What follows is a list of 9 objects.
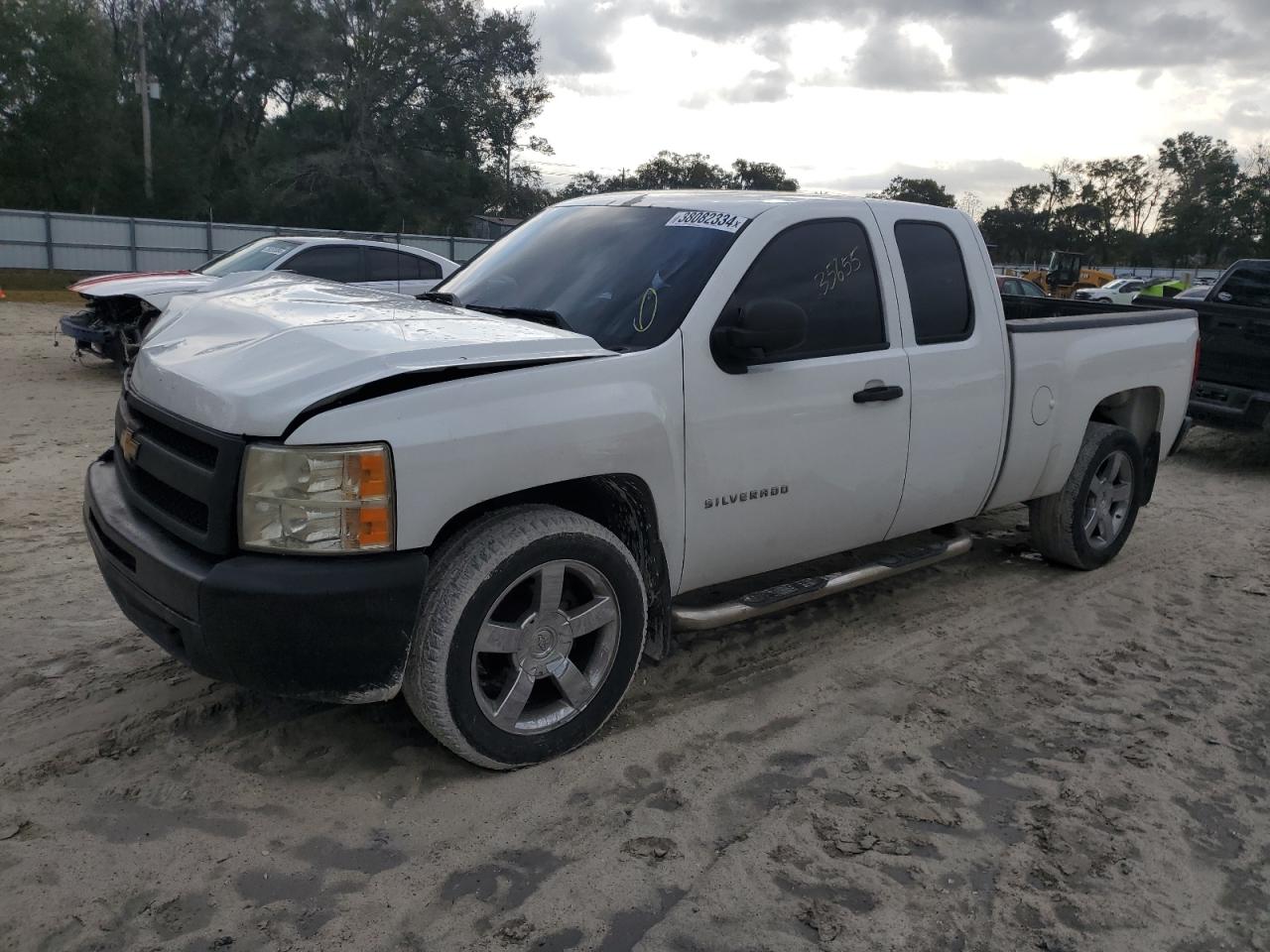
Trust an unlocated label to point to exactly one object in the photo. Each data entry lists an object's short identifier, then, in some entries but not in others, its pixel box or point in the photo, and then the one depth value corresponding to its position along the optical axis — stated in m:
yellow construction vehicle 33.94
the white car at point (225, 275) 10.49
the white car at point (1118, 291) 28.80
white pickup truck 2.90
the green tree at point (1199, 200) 72.81
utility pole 33.59
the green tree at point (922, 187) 63.18
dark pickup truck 8.58
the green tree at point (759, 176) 66.94
